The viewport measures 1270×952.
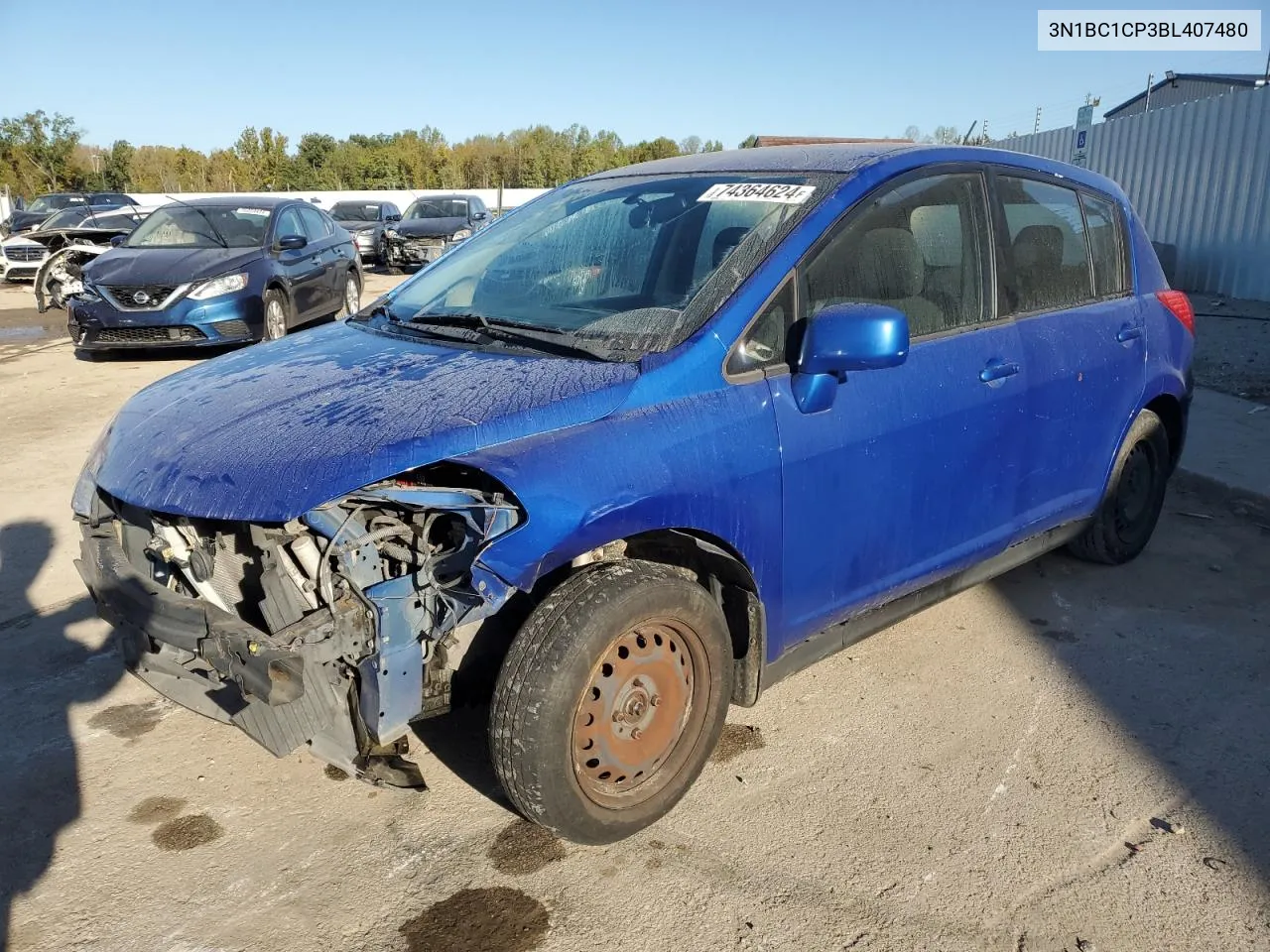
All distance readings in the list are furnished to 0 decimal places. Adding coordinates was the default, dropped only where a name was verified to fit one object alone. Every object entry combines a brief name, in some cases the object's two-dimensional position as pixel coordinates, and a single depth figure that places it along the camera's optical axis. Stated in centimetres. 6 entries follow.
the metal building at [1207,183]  1170
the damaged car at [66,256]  1066
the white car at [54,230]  1175
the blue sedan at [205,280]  911
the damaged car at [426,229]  1848
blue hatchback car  230
